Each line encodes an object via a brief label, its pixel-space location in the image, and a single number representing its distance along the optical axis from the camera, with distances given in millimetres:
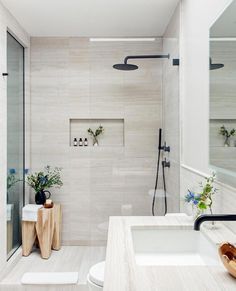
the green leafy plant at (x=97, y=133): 2497
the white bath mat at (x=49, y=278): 2029
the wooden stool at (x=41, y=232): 2427
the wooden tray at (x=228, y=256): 756
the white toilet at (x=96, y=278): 1442
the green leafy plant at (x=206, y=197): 1272
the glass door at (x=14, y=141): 2325
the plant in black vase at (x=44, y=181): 2622
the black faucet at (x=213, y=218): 793
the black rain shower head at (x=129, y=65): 2284
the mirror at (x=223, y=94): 1134
